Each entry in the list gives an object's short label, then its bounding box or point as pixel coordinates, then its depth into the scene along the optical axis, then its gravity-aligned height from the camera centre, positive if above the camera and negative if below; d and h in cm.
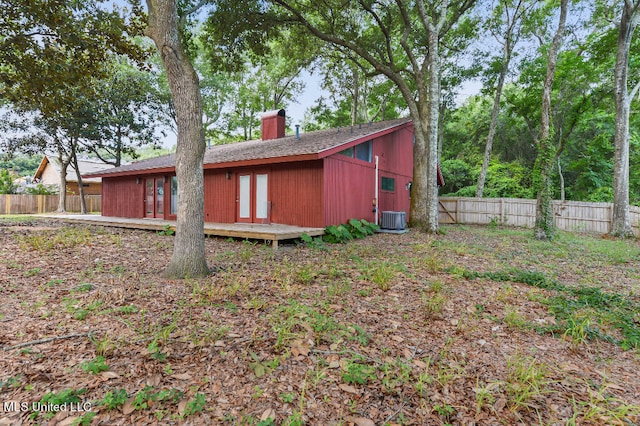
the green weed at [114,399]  188 -118
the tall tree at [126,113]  1827 +579
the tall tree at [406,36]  1024 +639
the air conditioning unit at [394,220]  1036 -38
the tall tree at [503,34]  1634 +951
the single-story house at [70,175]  2515 +267
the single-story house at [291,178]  912 +102
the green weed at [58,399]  186 -117
